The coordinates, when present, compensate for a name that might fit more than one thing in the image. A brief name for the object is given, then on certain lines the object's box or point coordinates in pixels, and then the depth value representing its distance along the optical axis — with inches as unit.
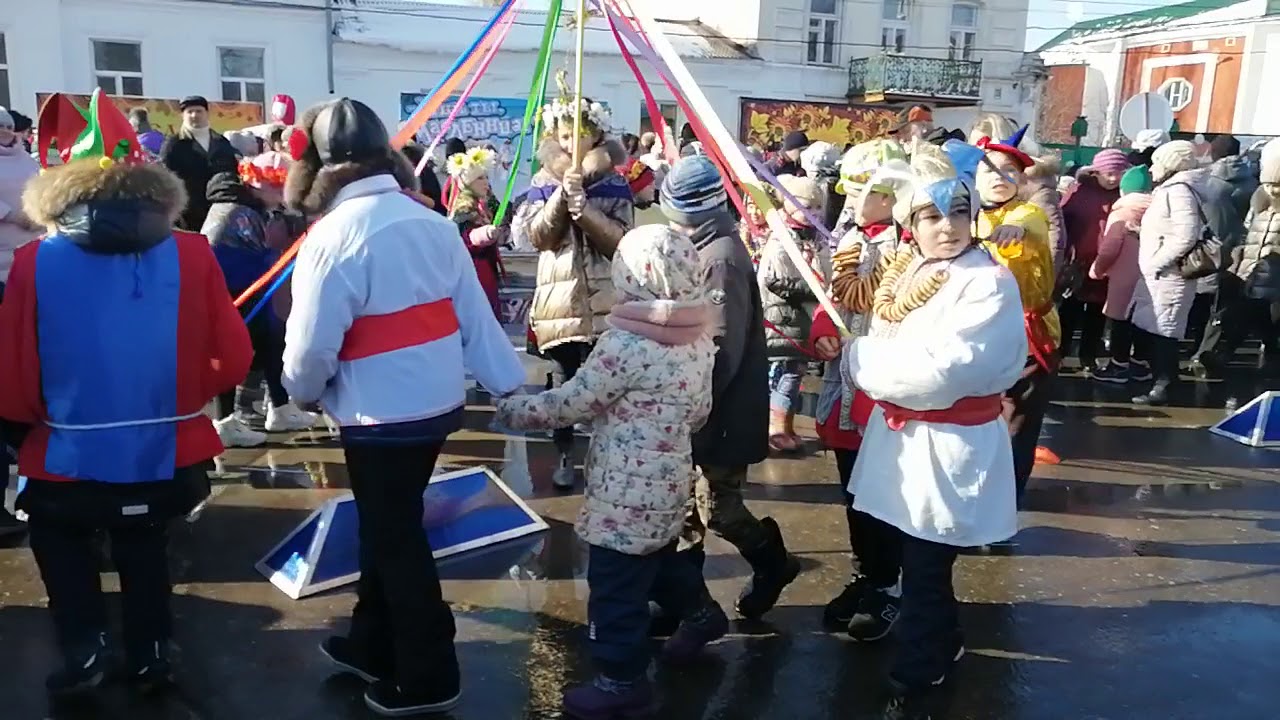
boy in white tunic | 124.1
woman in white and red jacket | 114.4
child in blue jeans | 229.8
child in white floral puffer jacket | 124.8
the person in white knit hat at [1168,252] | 305.0
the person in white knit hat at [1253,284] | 327.3
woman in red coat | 343.0
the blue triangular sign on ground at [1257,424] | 279.3
